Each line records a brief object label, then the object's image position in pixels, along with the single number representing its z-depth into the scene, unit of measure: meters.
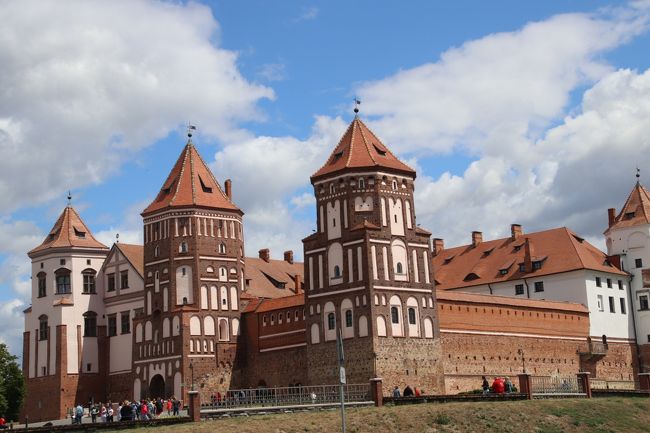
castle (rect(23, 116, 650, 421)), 68.00
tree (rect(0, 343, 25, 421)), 81.44
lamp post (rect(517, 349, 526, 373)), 76.81
